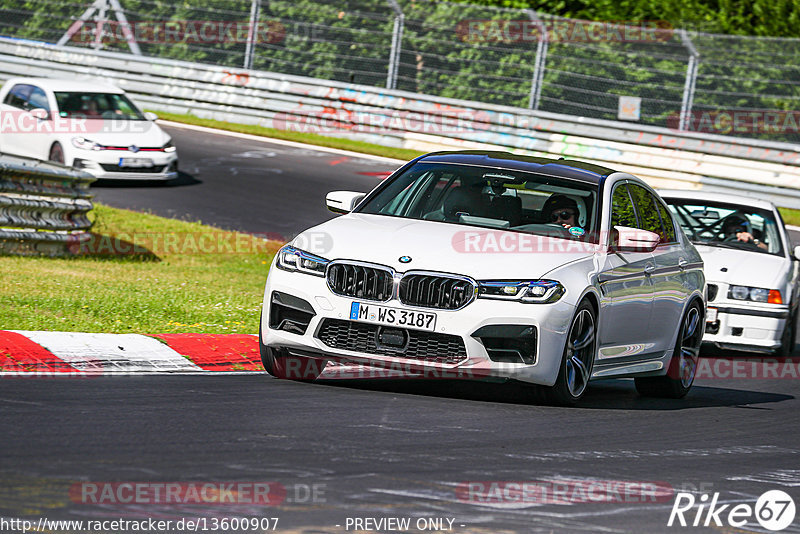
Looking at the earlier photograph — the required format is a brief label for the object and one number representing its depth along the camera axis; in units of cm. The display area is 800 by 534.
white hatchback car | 2150
